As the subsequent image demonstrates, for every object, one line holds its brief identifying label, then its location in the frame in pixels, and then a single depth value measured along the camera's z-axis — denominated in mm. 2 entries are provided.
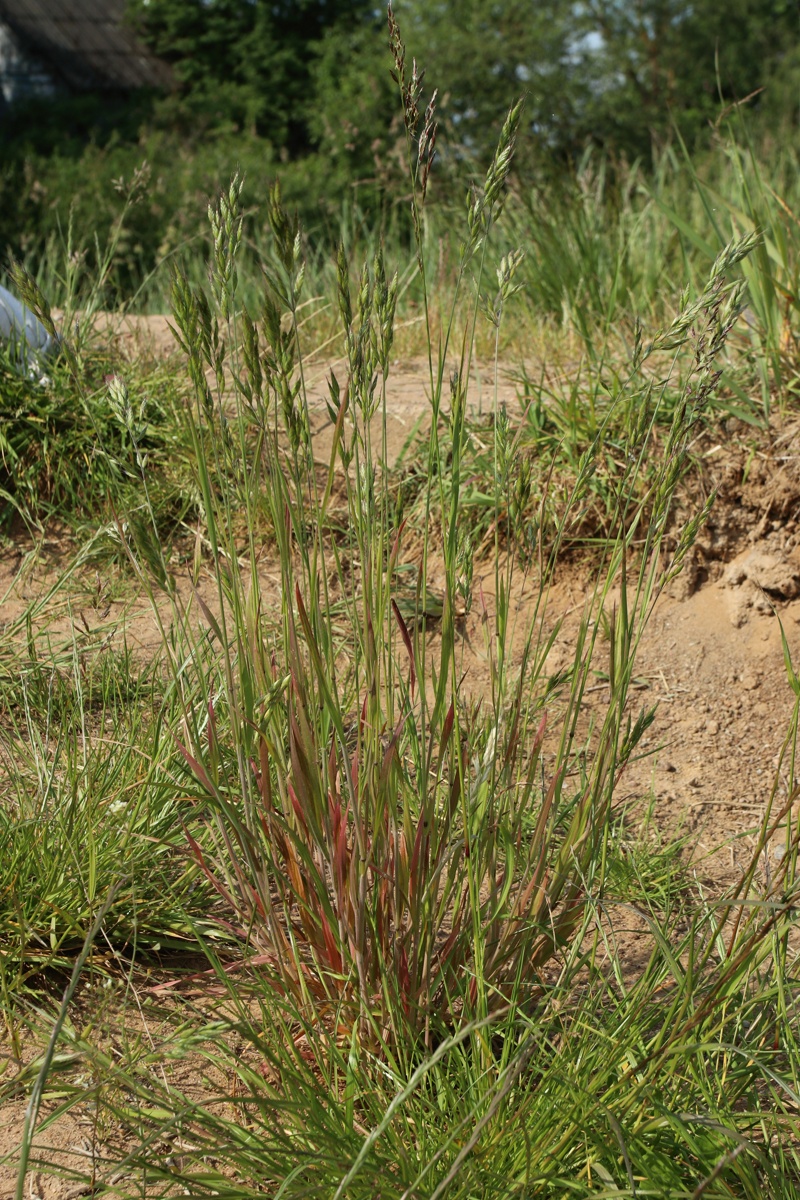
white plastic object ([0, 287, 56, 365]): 3613
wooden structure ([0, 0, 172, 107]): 18578
